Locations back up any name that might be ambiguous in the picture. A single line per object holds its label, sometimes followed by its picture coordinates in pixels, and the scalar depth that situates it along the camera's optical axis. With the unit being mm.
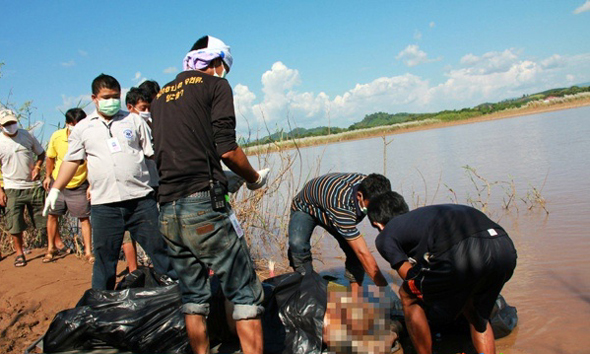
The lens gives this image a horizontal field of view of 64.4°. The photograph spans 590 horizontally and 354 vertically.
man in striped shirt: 2939
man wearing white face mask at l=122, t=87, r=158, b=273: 3979
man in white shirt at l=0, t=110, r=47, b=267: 5090
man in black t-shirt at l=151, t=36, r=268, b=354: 2275
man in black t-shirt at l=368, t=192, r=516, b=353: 2314
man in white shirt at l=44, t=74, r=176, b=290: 3285
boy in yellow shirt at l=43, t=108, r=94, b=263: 4723
